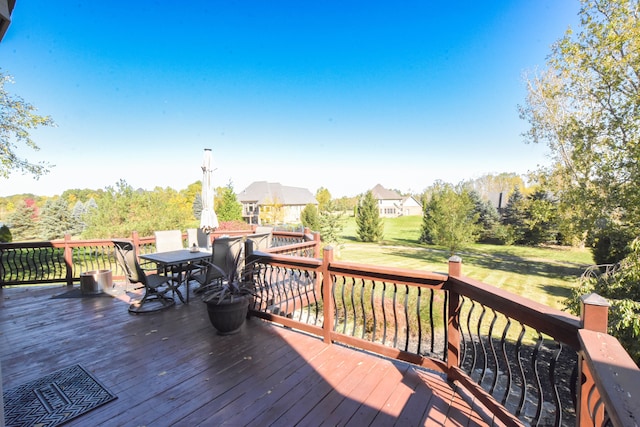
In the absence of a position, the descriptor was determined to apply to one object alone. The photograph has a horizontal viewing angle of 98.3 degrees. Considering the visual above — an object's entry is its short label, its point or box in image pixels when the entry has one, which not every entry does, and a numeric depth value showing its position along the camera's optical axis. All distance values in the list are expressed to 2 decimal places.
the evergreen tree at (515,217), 24.75
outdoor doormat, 2.23
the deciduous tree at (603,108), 7.10
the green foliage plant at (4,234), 9.93
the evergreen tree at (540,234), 22.87
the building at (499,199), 34.12
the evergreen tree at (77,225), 19.93
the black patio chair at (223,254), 4.97
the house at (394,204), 53.44
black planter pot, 3.54
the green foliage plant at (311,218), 18.80
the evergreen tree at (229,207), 20.50
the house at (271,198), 38.00
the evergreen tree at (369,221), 25.55
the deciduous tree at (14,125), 10.95
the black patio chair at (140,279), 4.68
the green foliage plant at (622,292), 3.86
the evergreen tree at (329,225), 17.16
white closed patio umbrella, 6.89
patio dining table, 4.94
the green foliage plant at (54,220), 18.75
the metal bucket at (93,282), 5.69
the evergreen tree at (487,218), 26.72
